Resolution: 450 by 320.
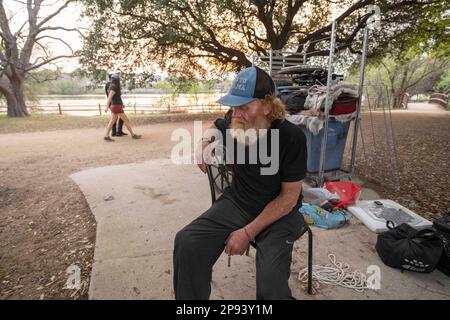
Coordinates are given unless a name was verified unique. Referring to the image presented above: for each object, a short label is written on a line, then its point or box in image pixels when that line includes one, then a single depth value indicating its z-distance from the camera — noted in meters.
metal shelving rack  3.40
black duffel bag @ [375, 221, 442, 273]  2.02
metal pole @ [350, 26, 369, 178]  3.55
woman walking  6.90
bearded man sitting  1.48
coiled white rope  1.98
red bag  3.15
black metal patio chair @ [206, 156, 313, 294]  1.93
